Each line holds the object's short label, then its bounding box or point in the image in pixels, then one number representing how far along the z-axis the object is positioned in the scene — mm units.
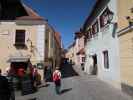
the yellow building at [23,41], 8588
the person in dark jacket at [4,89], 3183
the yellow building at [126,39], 5344
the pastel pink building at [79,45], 20300
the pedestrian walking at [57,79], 6094
